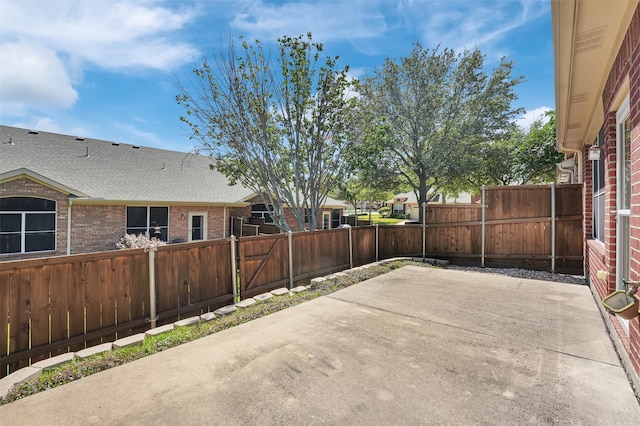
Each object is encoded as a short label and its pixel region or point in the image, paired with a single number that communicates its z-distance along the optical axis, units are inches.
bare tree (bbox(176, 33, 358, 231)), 326.3
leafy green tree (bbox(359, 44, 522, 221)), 488.1
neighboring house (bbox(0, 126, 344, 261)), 401.7
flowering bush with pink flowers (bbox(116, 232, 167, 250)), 448.7
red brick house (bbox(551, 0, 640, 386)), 100.0
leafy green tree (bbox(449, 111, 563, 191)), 543.2
